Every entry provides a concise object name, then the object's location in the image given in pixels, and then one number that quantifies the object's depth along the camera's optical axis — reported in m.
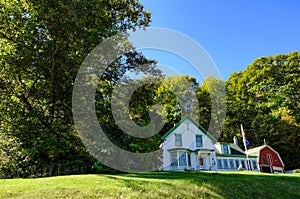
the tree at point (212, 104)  31.99
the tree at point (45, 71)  9.53
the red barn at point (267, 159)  25.62
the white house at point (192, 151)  20.48
